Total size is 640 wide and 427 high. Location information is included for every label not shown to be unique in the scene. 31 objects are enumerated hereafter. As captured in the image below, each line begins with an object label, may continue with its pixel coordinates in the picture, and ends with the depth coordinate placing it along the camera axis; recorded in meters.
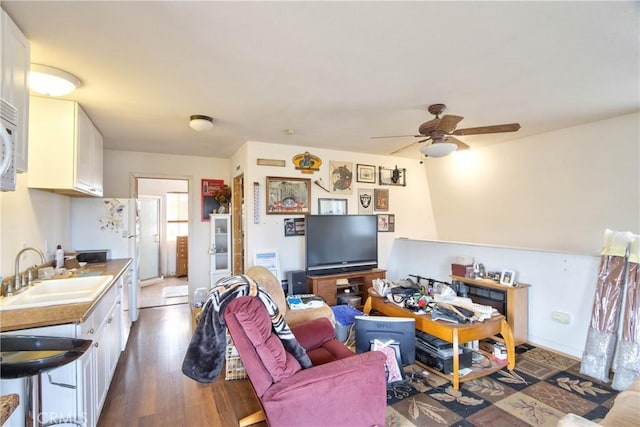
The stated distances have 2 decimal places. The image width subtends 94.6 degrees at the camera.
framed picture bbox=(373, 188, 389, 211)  5.04
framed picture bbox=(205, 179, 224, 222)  5.12
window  7.36
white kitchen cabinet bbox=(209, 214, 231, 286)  4.89
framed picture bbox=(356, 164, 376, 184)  4.89
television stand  4.04
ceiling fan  2.60
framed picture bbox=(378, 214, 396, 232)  5.07
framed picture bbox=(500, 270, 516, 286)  3.37
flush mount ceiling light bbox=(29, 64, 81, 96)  2.01
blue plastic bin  3.22
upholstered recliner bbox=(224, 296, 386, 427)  1.56
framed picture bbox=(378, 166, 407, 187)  5.11
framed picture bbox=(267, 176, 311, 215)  4.20
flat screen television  4.15
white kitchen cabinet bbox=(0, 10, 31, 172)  1.43
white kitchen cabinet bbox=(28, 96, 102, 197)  2.40
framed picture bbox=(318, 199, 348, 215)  4.60
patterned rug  2.11
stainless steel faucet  2.11
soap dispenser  2.88
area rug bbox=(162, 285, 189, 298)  5.56
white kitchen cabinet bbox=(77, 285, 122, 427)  1.75
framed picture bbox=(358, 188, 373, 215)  4.91
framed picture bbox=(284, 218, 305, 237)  4.33
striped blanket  1.65
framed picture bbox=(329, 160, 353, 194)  4.68
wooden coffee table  2.48
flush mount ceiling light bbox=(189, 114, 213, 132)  2.98
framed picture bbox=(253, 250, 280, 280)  4.08
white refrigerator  3.63
